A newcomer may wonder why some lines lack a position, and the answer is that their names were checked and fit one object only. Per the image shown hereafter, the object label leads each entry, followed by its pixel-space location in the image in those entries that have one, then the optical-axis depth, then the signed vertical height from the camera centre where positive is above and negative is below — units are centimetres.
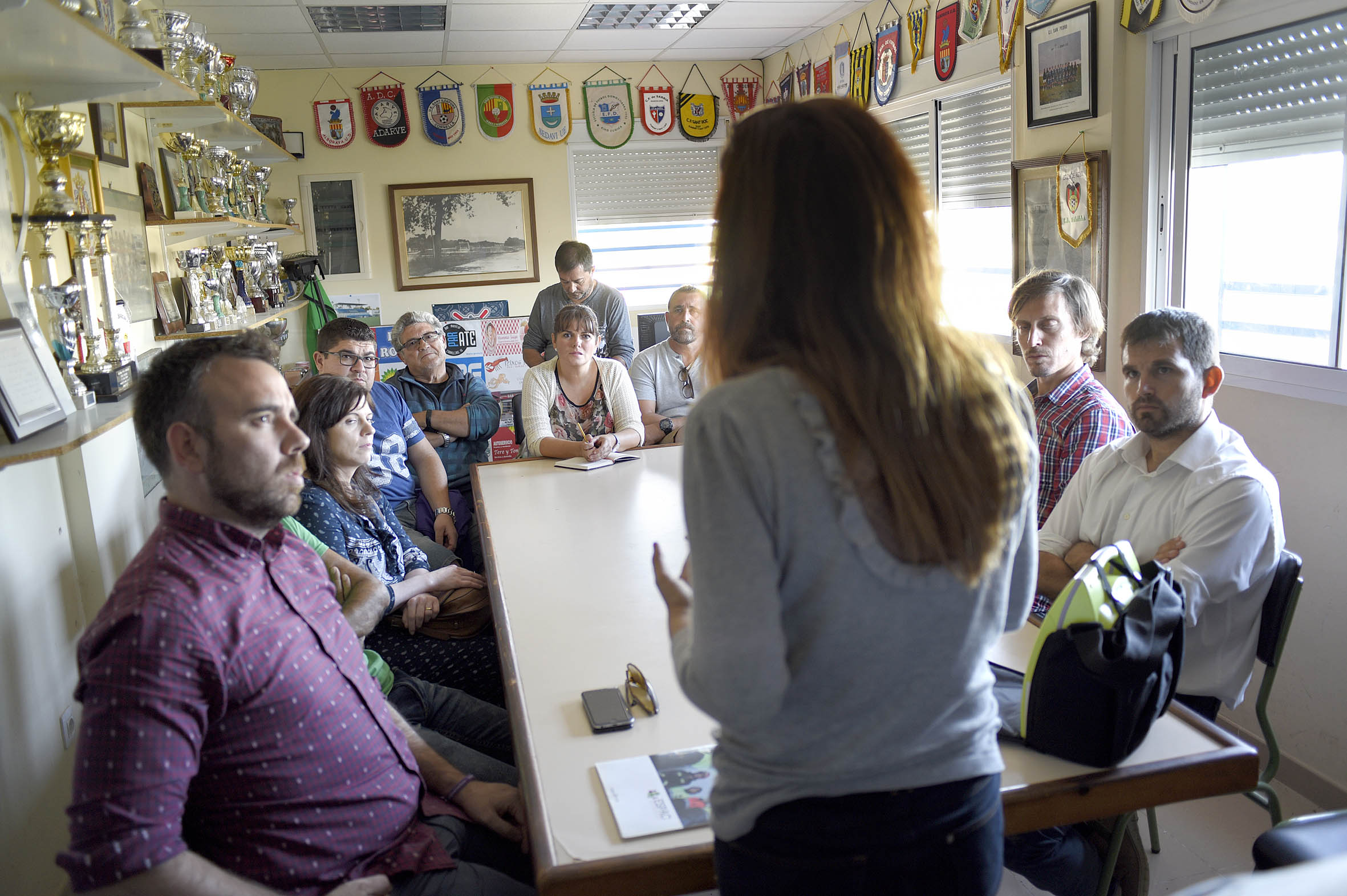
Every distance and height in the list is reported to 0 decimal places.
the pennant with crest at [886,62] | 479 +104
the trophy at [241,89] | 398 +88
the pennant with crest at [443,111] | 612 +114
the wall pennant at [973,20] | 401 +102
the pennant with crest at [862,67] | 505 +107
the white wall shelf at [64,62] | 169 +51
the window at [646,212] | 651 +48
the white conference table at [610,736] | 119 -67
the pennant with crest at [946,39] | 423 +99
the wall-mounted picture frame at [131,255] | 300 +18
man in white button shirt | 185 -53
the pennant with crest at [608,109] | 634 +114
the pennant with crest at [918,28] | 446 +111
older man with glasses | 377 -42
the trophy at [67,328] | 223 -3
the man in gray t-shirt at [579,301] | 478 -9
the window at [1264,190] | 261 +18
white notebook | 346 -62
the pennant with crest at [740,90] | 654 +126
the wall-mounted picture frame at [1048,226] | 338 +14
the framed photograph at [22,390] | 179 -14
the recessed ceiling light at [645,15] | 501 +141
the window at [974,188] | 414 +36
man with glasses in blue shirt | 333 -50
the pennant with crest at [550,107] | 627 +117
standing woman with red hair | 85 -21
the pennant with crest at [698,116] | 650 +110
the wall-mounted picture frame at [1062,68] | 338 +69
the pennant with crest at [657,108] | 643 +115
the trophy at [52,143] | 218 +39
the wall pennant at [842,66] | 530 +113
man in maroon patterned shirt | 112 -51
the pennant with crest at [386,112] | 606 +114
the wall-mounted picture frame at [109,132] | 285 +55
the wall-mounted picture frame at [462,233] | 626 +39
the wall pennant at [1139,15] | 309 +77
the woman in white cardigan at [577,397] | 366 -42
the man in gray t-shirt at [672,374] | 420 -39
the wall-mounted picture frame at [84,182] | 260 +36
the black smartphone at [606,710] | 150 -66
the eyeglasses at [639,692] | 155 -66
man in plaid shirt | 254 -29
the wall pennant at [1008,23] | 378 +94
